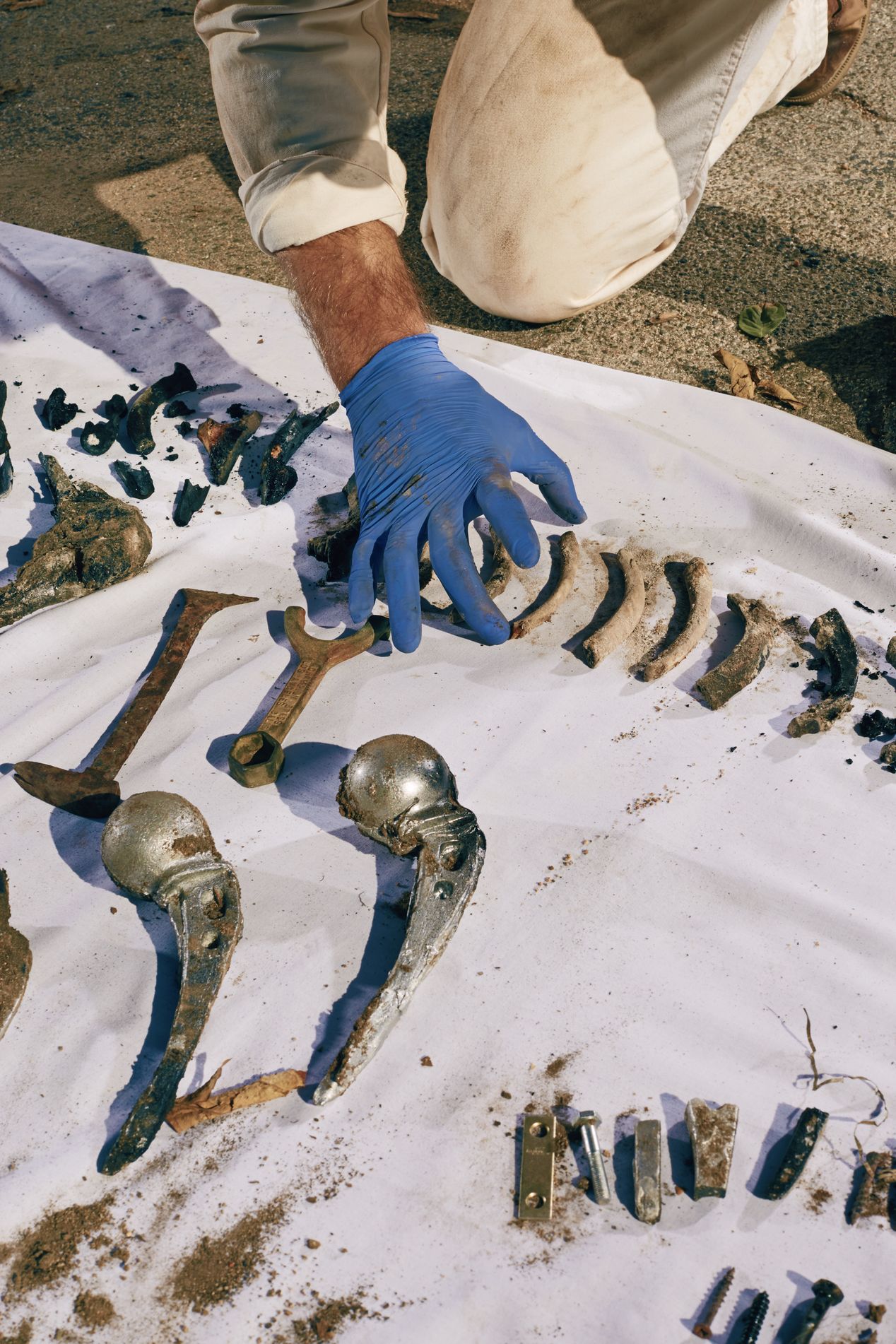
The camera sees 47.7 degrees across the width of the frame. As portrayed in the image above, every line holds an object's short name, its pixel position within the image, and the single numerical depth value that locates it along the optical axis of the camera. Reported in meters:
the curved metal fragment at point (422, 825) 1.89
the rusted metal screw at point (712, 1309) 1.51
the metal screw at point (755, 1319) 1.49
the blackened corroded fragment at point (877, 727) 2.25
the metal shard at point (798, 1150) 1.64
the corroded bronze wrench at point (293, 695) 2.18
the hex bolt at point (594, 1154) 1.65
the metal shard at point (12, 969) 1.88
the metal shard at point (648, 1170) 1.61
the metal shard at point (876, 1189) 1.62
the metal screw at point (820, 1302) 1.49
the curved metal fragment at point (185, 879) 1.86
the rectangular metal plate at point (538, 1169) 1.63
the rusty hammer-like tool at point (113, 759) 2.15
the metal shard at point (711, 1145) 1.63
